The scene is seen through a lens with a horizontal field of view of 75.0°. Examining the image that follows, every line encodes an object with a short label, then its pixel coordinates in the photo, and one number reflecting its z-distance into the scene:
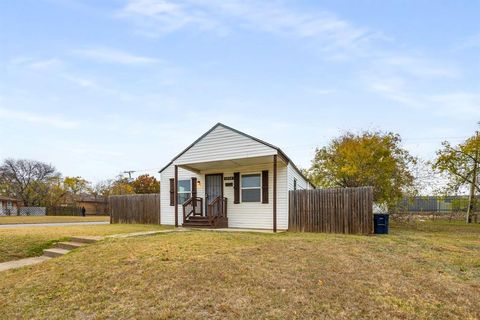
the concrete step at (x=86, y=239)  8.86
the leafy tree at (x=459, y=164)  19.25
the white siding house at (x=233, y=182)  12.91
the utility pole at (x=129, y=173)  50.88
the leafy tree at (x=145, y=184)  44.86
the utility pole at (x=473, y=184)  18.75
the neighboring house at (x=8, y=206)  41.44
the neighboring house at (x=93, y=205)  50.69
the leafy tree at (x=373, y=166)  17.31
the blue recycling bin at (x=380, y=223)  11.73
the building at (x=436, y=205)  18.17
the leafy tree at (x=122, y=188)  44.84
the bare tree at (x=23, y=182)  50.56
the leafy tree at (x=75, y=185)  53.03
